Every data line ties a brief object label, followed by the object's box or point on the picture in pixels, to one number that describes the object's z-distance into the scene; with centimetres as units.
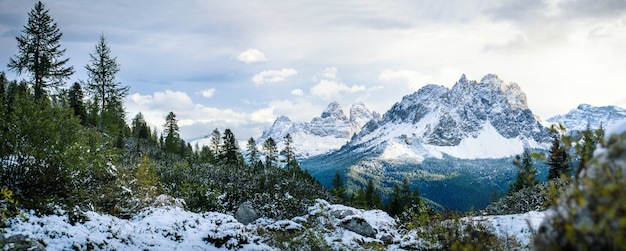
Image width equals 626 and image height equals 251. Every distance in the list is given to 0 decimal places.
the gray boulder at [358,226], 2865
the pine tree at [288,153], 8410
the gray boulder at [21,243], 1046
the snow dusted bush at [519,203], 3595
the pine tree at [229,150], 7400
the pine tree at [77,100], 5888
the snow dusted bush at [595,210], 360
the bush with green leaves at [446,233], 981
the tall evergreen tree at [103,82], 3778
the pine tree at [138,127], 8353
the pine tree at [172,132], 8081
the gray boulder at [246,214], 3578
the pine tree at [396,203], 6619
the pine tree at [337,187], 6812
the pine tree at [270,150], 8650
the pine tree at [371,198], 7204
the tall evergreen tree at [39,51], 3341
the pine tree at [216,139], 8825
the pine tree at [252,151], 8527
